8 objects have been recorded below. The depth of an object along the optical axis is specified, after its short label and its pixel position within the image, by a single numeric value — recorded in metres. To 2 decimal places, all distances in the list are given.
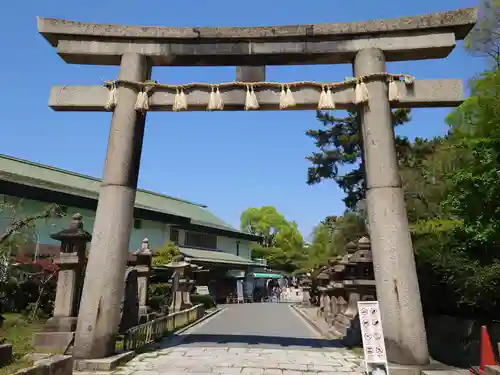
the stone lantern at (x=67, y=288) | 9.52
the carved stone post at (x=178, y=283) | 19.69
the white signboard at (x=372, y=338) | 5.89
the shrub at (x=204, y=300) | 26.78
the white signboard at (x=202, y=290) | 28.14
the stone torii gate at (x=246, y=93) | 7.77
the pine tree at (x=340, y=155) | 27.98
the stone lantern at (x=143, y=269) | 16.00
